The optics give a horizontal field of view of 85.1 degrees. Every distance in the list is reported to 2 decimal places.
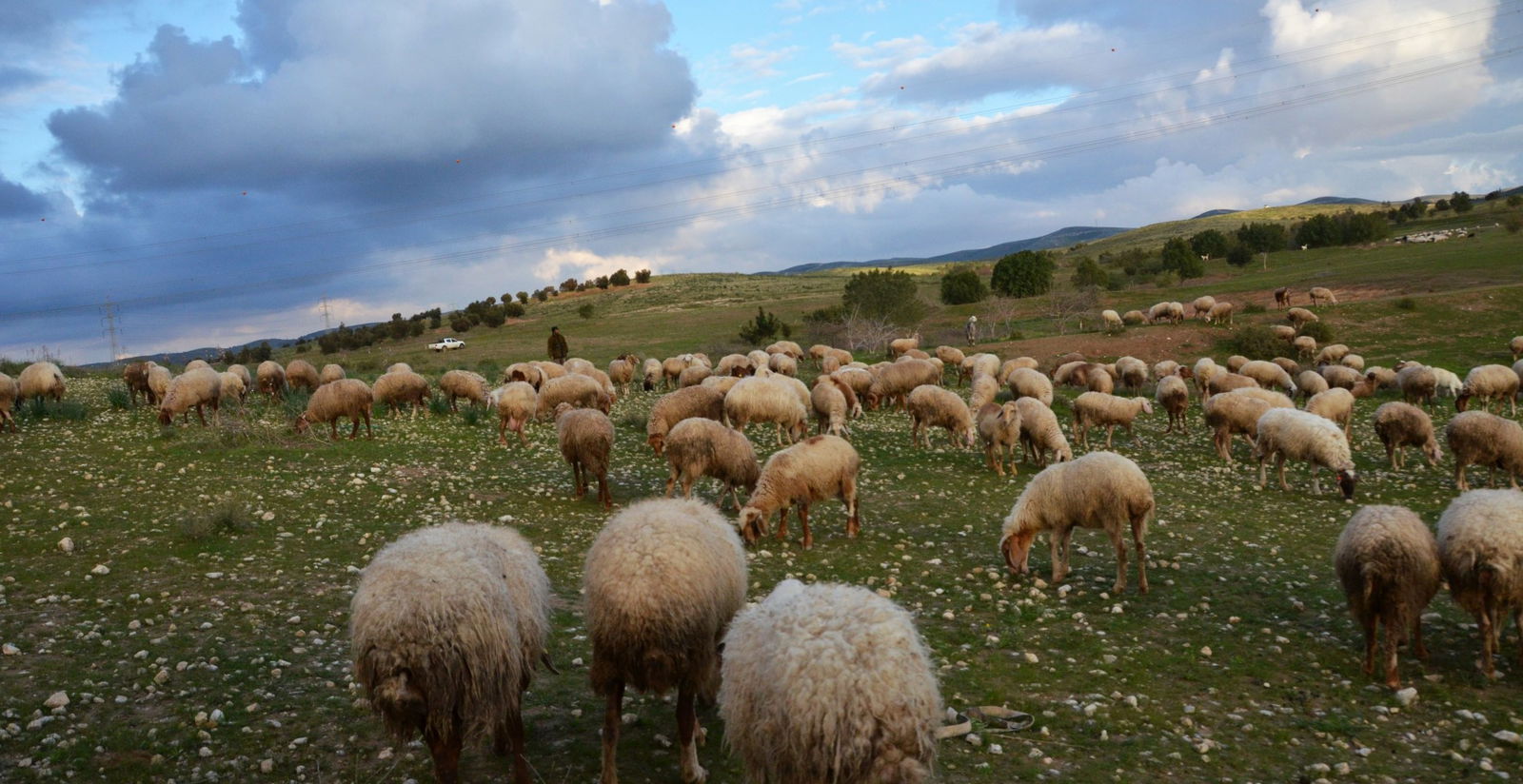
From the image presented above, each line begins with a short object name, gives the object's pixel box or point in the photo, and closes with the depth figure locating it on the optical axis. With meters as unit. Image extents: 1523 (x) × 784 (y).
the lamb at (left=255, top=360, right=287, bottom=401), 29.47
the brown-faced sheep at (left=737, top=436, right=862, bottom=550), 13.52
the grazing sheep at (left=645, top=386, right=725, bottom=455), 19.58
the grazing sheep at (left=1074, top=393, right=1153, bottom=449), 23.98
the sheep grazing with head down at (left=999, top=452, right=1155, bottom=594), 11.88
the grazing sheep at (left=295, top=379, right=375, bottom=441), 22.08
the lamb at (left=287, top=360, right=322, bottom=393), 30.00
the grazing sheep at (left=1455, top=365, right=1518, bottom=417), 26.78
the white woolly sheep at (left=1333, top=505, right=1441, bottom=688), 8.74
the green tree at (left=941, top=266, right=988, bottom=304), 80.00
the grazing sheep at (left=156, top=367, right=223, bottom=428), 22.42
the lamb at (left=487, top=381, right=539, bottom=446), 22.70
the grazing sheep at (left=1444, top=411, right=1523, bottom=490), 17.14
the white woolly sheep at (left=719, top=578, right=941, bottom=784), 5.16
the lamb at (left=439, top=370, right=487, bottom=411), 28.61
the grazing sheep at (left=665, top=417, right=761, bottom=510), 14.93
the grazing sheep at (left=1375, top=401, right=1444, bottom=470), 19.72
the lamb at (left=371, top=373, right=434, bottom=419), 26.38
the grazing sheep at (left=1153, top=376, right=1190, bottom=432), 26.23
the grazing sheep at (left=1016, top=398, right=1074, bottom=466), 20.36
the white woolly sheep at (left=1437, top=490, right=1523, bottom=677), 8.70
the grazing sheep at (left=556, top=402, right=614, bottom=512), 15.71
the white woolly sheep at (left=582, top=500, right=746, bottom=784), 6.66
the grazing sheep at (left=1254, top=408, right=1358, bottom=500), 17.67
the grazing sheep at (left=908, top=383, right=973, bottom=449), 22.98
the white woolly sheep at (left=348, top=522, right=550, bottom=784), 5.89
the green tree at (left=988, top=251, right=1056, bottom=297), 77.12
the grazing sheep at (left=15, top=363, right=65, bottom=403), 24.53
